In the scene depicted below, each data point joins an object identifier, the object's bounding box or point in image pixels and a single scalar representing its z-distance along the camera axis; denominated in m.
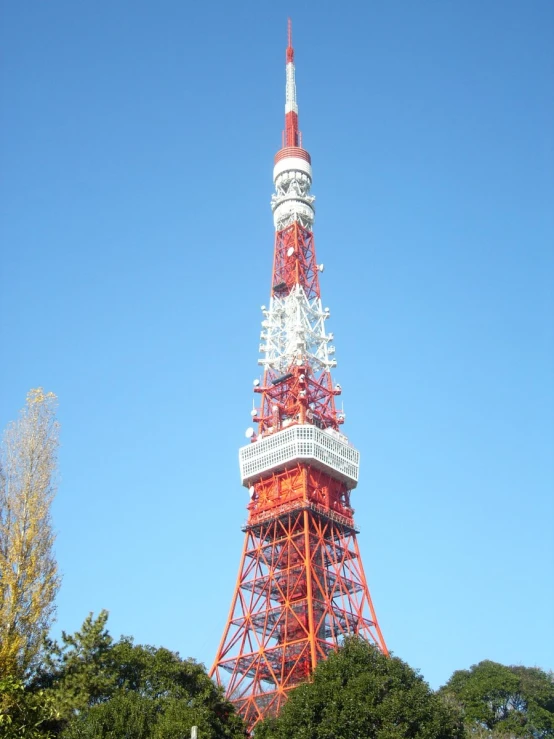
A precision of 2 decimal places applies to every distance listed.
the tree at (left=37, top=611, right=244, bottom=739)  35.91
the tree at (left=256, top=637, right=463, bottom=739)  39.78
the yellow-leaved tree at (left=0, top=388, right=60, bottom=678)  33.00
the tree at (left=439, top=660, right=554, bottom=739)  75.62
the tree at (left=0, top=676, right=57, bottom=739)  31.14
